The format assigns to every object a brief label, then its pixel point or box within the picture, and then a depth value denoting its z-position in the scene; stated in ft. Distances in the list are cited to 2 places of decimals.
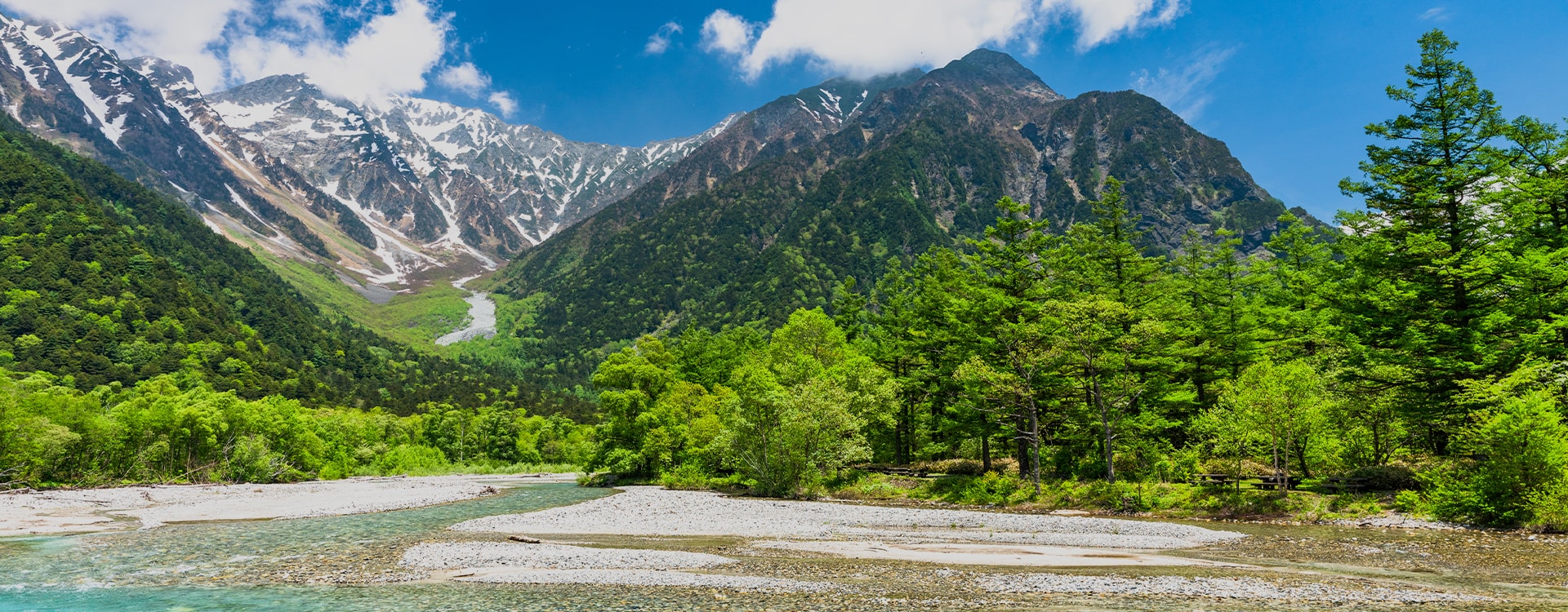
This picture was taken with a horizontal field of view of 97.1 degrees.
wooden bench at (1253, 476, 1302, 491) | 111.04
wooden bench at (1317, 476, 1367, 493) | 108.99
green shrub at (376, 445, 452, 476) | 333.21
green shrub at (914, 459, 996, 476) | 165.35
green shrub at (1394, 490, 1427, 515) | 95.81
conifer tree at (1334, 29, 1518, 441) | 103.81
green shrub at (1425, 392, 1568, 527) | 81.46
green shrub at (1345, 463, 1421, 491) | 108.27
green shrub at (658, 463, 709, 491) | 200.34
